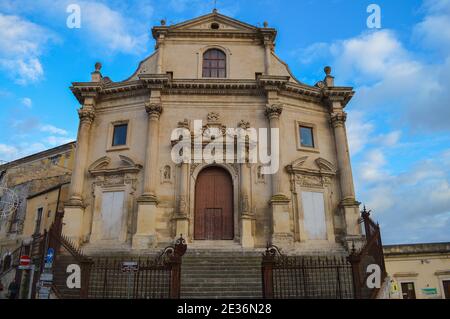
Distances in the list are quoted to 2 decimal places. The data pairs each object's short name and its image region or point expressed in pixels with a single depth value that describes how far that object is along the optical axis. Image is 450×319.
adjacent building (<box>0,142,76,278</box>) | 23.94
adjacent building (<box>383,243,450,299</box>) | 21.53
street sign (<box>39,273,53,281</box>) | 9.53
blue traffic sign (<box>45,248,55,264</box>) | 9.87
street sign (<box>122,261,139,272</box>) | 9.48
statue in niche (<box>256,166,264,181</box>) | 17.08
